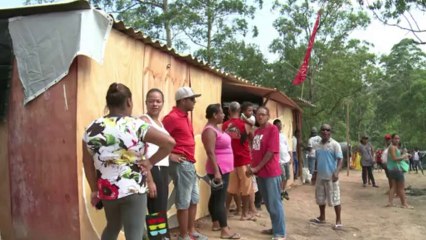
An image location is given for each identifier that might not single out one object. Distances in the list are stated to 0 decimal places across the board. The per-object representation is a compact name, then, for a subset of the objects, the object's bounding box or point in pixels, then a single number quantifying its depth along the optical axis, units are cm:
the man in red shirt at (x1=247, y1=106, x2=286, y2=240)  584
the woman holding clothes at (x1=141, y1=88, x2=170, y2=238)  451
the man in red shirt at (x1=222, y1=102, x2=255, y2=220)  689
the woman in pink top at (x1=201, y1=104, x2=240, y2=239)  561
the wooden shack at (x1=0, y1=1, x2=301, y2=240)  433
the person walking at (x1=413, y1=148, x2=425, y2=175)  2636
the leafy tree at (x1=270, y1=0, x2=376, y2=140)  2355
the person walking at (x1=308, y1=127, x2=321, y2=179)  1344
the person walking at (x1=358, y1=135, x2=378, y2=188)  1448
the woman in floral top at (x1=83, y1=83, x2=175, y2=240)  325
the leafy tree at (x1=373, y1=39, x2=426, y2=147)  2284
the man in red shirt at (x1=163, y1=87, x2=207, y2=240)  509
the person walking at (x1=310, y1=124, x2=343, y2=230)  749
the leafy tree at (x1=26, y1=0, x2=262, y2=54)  2155
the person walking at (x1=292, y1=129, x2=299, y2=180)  1396
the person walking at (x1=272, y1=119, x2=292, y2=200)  926
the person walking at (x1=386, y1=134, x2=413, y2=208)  998
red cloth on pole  1947
